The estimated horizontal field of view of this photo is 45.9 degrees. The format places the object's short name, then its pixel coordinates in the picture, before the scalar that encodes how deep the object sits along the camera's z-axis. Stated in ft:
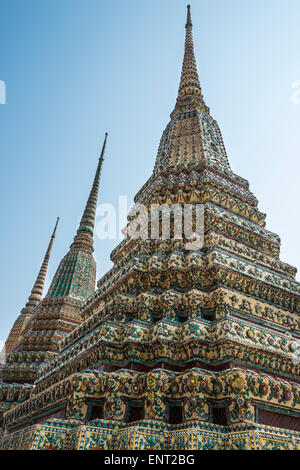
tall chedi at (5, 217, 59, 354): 85.05
